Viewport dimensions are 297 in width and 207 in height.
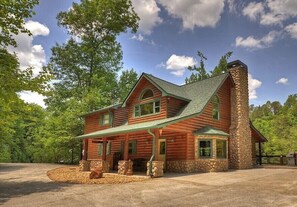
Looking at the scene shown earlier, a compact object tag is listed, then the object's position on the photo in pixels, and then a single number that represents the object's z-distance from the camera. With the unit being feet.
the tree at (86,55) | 121.08
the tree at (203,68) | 134.10
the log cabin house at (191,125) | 57.75
